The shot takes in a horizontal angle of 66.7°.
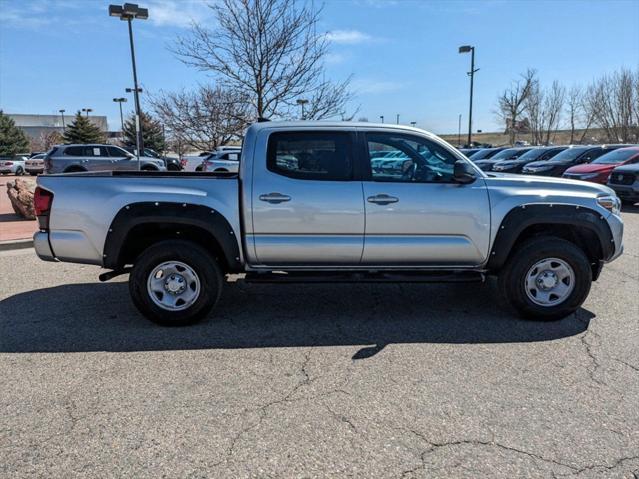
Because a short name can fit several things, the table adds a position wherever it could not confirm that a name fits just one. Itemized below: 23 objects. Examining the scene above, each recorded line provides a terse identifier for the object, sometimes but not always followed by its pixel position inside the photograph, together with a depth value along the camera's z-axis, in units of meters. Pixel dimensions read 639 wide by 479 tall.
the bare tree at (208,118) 12.61
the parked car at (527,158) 20.69
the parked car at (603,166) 14.34
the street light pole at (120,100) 51.09
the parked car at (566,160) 17.16
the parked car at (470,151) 29.46
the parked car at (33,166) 36.16
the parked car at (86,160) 20.11
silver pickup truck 4.43
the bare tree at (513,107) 50.68
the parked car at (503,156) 22.89
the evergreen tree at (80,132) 56.31
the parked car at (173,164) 24.60
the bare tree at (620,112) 38.88
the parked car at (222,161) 18.52
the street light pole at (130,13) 13.90
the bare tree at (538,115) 50.75
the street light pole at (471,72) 26.20
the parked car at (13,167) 37.45
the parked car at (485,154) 27.22
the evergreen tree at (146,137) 41.44
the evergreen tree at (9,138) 59.06
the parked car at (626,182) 12.91
